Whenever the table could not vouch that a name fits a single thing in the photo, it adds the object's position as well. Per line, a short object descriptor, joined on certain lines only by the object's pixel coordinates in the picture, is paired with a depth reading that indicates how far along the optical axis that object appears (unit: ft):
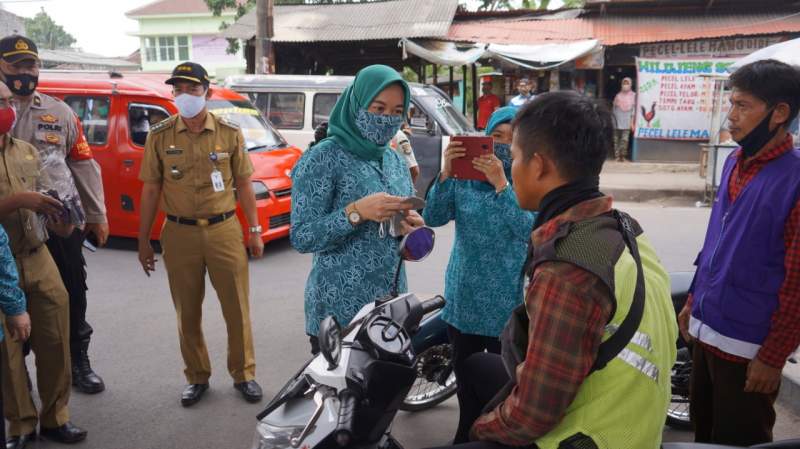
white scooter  5.63
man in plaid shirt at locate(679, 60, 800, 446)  7.11
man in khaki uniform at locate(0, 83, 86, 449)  9.43
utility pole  42.04
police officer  11.19
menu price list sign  43.45
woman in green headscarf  8.21
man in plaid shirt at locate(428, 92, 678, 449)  4.61
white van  29.14
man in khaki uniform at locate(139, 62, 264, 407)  11.82
